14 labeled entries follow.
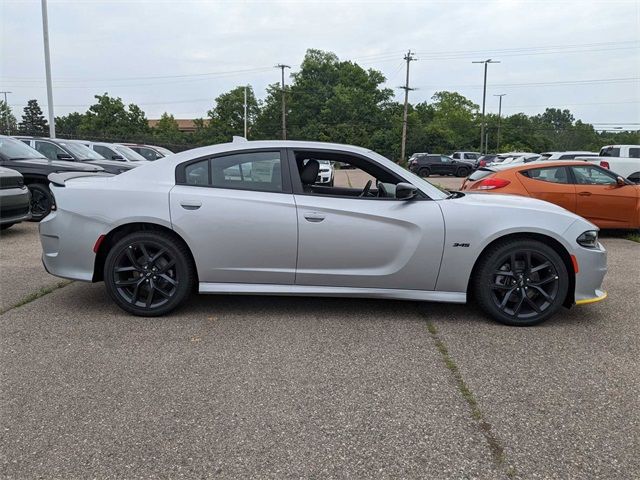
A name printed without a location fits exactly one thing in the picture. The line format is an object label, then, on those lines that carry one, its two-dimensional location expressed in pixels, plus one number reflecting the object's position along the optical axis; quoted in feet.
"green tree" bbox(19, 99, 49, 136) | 312.66
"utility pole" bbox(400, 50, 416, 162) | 173.26
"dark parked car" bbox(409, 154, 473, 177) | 124.88
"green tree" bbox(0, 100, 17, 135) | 295.93
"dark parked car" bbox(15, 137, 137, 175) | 36.96
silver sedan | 13.55
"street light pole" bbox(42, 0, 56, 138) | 63.12
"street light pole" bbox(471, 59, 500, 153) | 185.16
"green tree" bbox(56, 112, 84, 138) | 273.01
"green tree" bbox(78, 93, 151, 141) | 229.84
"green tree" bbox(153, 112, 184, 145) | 247.66
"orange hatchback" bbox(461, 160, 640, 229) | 27.71
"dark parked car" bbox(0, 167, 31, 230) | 24.72
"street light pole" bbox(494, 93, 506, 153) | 243.60
